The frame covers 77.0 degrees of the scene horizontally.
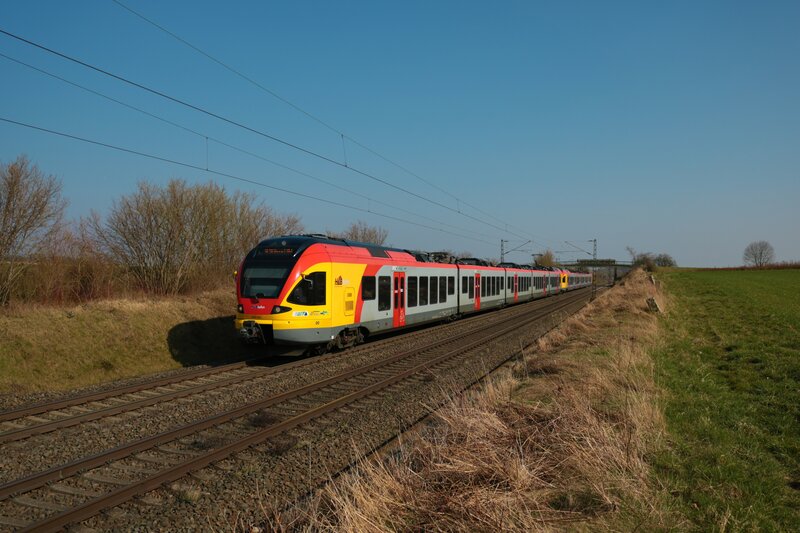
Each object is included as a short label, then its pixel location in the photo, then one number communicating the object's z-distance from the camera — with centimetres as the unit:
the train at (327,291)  1279
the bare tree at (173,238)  2247
